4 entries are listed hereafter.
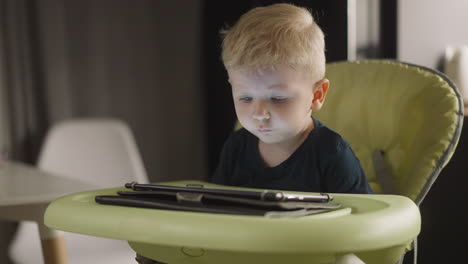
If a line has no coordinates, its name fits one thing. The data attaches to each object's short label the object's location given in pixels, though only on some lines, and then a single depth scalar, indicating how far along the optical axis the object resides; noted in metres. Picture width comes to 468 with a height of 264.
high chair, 1.16
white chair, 3.27
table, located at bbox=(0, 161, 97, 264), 1.87
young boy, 1.29
